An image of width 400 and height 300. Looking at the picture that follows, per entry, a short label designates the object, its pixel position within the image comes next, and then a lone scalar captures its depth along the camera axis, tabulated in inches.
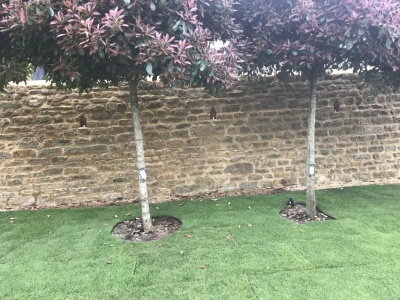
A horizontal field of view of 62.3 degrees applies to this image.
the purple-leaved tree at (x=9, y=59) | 157.2
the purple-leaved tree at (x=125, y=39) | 135.9
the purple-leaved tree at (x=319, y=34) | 164.7
